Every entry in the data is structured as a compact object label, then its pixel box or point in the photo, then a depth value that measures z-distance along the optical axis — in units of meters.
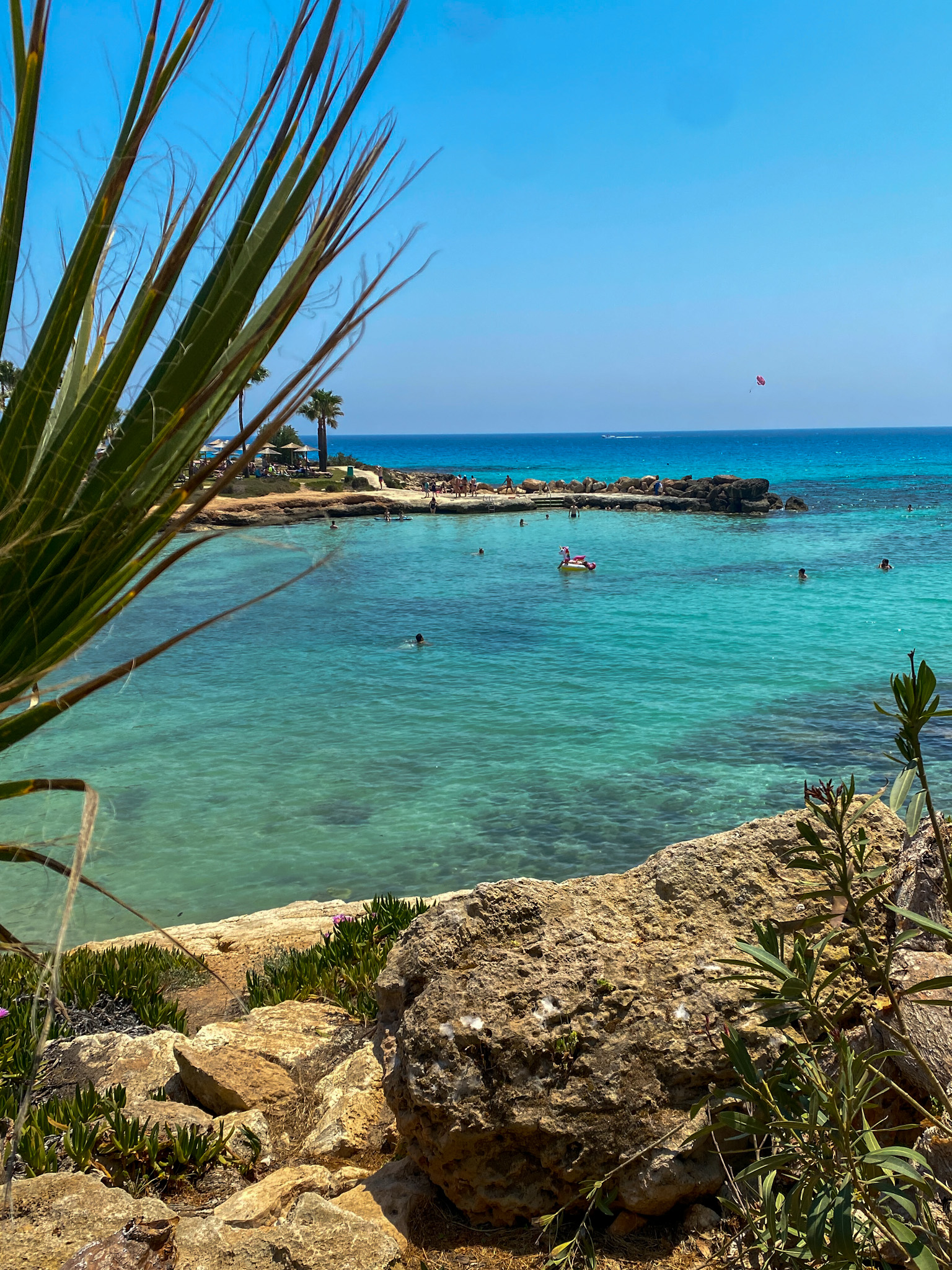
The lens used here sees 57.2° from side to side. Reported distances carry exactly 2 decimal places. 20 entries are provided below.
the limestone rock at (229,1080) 4.20
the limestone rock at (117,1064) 4.54
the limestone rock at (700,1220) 2.90
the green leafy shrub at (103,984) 5.47
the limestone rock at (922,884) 3.05
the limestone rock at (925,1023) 2.60
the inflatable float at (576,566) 34.75
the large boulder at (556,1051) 2.99
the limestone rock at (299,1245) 2.67
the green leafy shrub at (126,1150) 3.57
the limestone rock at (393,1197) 3.02
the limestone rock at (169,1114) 3.93
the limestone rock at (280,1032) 4.63
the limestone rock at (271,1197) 3.01
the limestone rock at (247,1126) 3.79
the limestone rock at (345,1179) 3.28
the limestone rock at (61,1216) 2.81
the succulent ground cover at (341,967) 5.59
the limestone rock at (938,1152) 2.36
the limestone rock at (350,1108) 3.65
